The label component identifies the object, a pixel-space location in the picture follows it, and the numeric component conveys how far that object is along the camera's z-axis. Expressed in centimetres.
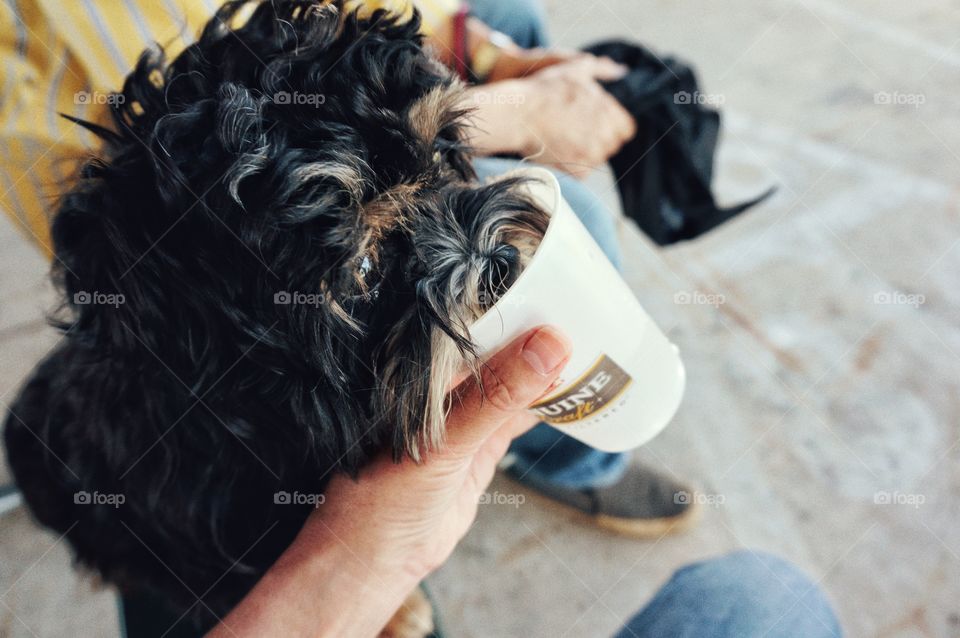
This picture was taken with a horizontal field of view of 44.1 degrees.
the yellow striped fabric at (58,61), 65
